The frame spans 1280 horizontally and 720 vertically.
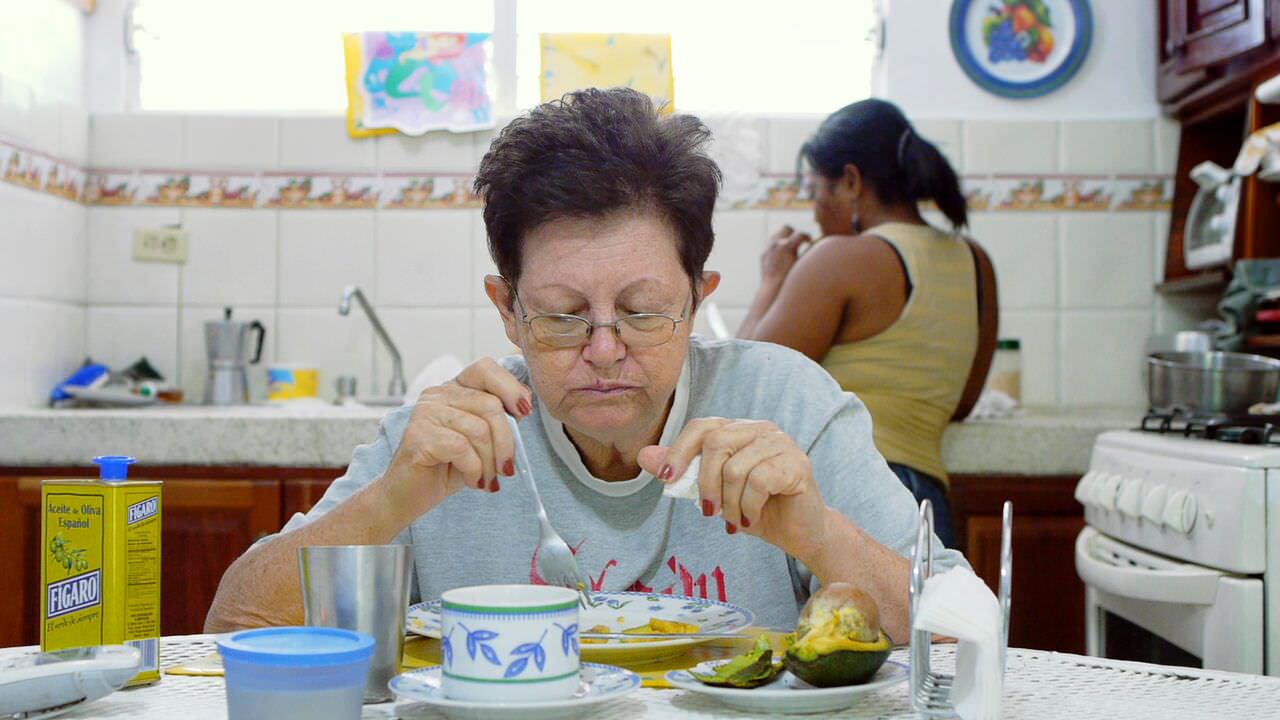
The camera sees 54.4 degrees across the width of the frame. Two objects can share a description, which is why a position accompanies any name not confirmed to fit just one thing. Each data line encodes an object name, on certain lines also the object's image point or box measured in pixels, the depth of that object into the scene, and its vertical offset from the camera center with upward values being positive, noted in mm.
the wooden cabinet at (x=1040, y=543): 2490 -349
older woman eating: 1132 -66
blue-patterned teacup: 738 -172
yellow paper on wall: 3223 +779
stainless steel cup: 824 -156
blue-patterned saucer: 740 -207
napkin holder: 827 -190
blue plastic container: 692 -181
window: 3250 +833
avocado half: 822 -185
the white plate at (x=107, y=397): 2768 -91
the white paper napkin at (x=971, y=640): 788 -173
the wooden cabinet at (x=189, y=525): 2375 -324
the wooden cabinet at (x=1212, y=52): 2541 +694
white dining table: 824 -235
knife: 965 -215
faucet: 2984 +21
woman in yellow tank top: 2273 +113
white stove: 1807 -284
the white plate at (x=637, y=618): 958 -219
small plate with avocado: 817 -204
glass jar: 3037 -4
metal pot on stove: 2102 -22
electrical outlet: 3090 +282
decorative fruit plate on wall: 3107 +810
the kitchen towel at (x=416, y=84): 3129 +703
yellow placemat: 938 -238
